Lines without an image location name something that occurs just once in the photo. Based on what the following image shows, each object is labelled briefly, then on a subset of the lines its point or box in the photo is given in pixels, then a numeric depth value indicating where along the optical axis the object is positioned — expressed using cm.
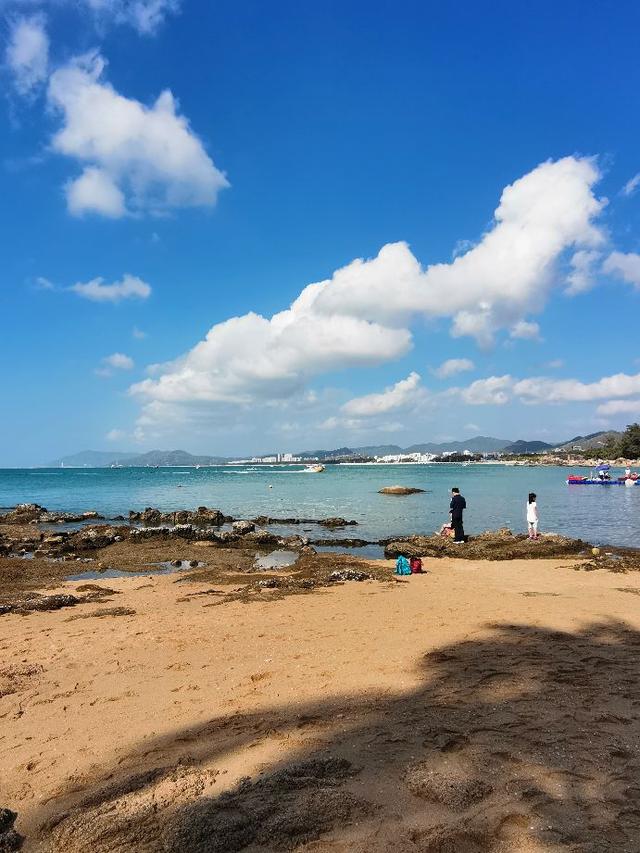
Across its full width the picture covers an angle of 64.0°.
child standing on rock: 2065
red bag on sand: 1494
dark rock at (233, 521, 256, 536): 2575
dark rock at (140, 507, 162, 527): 3303
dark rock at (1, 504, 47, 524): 3556
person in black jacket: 2005
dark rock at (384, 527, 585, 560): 1808
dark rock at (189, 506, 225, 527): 3200
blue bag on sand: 1453
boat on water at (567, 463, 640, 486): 6091
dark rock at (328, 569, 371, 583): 1377
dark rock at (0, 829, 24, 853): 345
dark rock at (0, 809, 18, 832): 370
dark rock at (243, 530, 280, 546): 2299
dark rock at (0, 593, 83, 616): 1106
